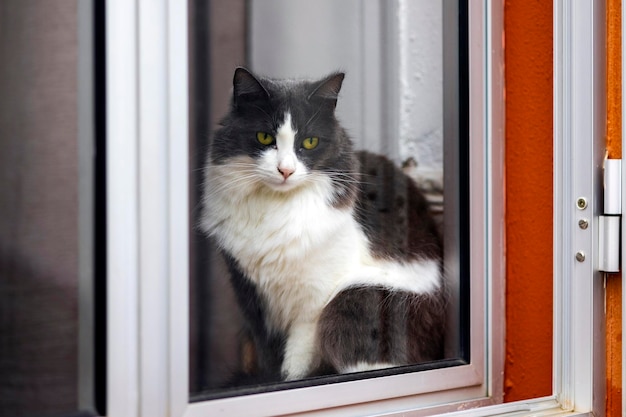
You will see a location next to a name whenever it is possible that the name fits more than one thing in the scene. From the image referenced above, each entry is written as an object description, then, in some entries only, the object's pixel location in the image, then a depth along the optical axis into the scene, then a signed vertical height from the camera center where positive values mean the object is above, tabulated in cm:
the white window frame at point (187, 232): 191 -5
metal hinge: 203 -3
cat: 203 -6
